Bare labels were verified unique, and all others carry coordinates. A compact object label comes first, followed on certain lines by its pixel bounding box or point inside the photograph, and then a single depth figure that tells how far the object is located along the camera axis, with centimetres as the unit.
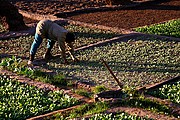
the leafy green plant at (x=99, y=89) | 1030
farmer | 1191
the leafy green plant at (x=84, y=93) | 1025
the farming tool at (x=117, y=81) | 1038
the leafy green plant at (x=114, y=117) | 898
